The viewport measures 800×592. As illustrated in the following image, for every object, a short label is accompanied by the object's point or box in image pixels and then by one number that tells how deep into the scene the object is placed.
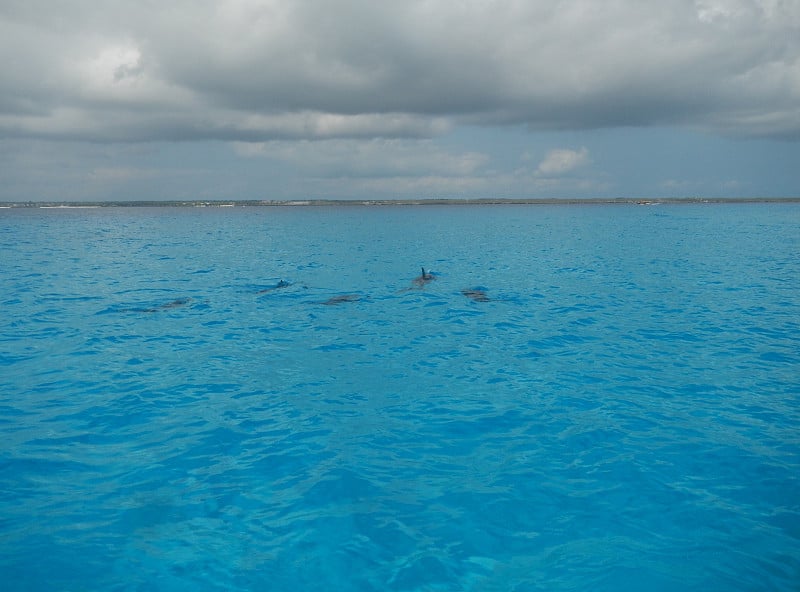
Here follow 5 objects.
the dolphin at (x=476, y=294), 30.49
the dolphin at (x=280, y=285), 34.28
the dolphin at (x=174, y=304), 27.66
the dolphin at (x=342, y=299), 30.06
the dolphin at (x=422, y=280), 35.07
